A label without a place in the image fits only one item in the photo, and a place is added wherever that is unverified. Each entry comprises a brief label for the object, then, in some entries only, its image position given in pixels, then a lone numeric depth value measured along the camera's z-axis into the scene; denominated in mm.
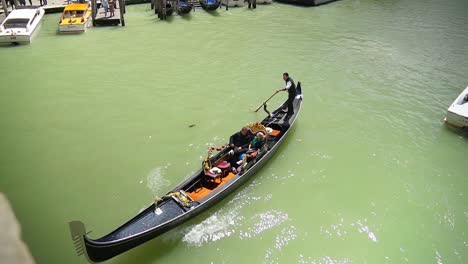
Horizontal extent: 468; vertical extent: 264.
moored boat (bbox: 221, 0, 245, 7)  28283
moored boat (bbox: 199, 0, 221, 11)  26688
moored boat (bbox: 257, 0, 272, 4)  29600
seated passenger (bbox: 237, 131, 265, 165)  10685
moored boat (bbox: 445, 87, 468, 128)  12719
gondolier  12219
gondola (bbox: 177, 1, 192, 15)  25717
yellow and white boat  21516
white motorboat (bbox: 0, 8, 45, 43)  19781
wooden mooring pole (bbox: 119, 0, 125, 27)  23170
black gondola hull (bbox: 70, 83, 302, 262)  7258
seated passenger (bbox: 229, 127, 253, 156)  10781
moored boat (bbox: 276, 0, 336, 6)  29797
